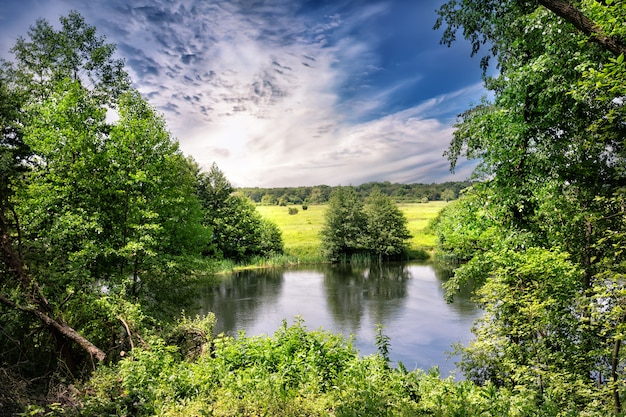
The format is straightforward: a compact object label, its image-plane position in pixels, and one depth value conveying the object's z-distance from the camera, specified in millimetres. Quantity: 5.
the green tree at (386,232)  49219
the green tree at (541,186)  6363
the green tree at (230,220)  43969
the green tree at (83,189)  9586
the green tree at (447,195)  99038
